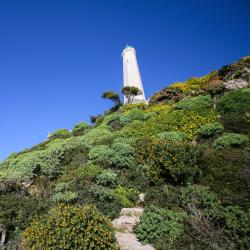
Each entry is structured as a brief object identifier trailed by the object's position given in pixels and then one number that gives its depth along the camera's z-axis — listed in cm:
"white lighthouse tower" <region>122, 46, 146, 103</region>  4503
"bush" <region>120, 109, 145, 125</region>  2245
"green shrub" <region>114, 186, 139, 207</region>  962
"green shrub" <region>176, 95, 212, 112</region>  1908
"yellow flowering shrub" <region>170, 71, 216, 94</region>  2952
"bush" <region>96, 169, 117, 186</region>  1085
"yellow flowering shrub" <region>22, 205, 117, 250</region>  646
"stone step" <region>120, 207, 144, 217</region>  893
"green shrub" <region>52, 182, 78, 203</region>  971
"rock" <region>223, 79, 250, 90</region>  2368
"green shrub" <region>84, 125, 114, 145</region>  1642
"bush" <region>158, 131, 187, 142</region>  1442
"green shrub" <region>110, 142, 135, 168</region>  1242
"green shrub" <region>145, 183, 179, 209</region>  908
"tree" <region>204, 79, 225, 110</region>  2337
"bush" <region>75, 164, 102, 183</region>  1118
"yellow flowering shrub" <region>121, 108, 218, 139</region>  1631
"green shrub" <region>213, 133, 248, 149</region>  1255
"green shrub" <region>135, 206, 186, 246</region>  753
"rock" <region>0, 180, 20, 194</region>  1231
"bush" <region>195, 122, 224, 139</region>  1464
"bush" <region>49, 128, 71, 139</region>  2745
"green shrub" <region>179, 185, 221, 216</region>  808
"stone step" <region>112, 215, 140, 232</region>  817
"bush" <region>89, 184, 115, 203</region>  954
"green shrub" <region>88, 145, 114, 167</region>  1303
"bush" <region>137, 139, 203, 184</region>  1039
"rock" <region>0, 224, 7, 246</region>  865
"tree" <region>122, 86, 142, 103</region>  3584
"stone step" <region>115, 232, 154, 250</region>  718
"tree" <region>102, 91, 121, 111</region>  3532
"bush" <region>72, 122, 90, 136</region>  2670
